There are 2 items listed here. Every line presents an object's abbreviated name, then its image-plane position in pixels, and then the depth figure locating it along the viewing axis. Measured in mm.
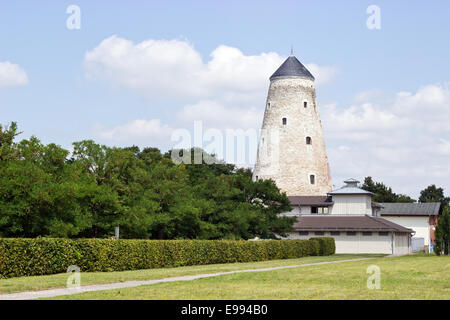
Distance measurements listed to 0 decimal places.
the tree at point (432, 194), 133500
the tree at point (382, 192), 112438
